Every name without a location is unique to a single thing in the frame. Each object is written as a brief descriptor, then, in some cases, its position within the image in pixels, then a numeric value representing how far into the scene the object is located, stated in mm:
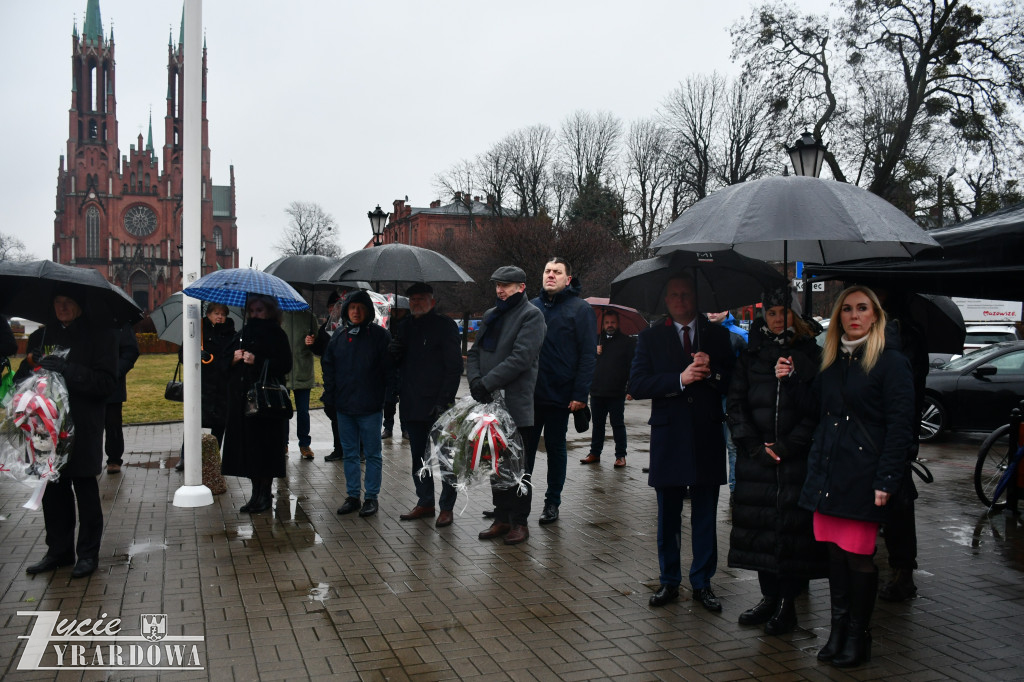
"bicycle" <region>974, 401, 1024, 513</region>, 7711
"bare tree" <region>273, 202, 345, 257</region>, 91375
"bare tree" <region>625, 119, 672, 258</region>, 51812
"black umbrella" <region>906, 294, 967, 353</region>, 6676
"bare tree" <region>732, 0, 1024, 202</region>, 22328
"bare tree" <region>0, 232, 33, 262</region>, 83000
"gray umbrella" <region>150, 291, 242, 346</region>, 10430
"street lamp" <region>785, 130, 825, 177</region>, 11805
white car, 18266
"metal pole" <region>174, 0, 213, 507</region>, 7762
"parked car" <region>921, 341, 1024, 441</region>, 12602
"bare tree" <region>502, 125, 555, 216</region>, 58094
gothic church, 95875
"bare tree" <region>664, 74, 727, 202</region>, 42750
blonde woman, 4195
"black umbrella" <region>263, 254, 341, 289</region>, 9578
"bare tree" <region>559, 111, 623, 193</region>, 56344
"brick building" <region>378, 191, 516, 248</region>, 79750
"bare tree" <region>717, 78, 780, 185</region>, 37969
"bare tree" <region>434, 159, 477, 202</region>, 59781
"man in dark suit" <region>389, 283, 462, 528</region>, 7305
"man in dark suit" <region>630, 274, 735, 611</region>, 5219
